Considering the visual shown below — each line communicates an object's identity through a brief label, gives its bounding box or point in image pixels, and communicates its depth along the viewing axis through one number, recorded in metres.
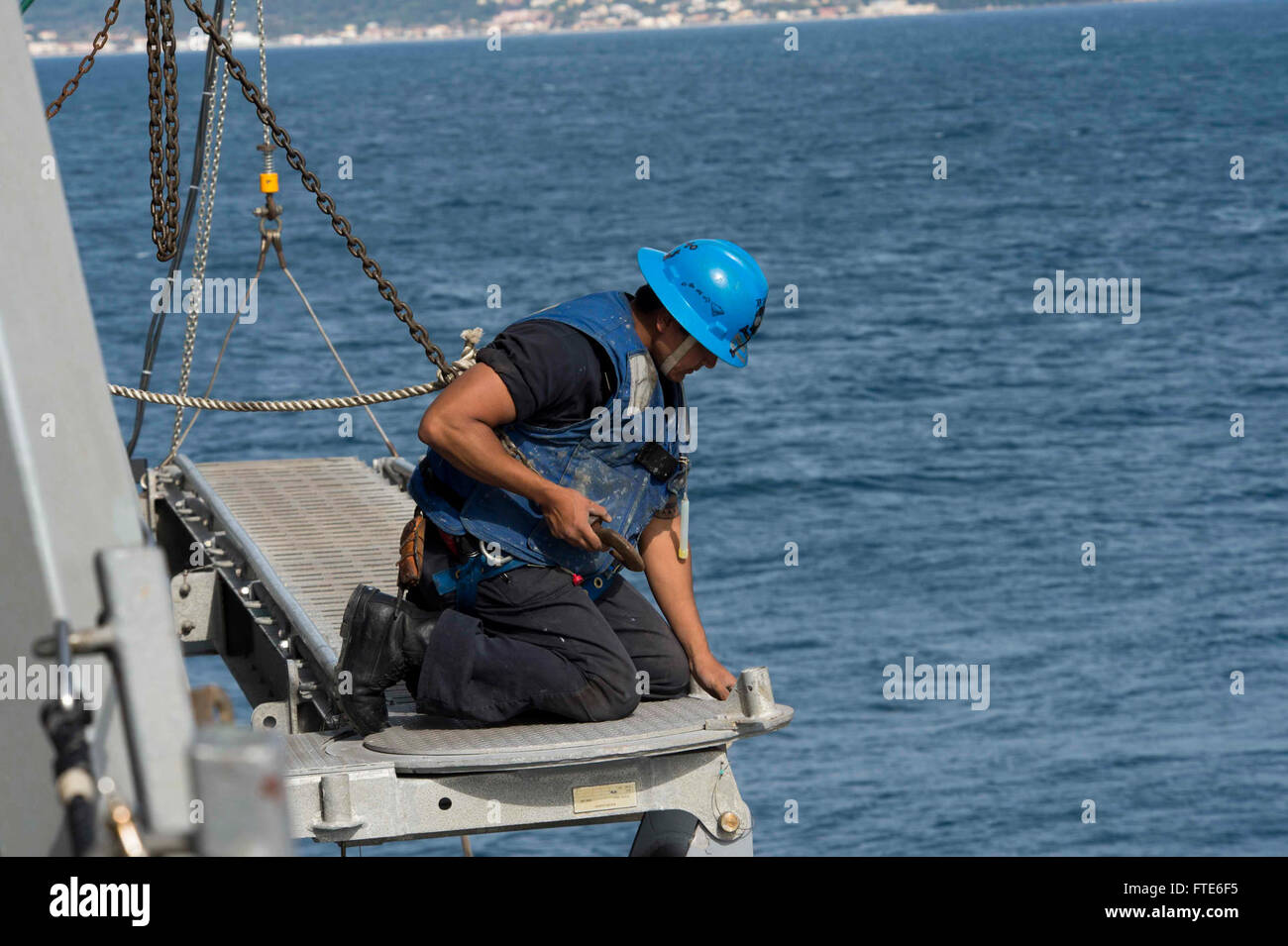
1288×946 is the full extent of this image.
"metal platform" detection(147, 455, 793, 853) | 4.87
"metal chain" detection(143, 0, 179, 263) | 7.21
